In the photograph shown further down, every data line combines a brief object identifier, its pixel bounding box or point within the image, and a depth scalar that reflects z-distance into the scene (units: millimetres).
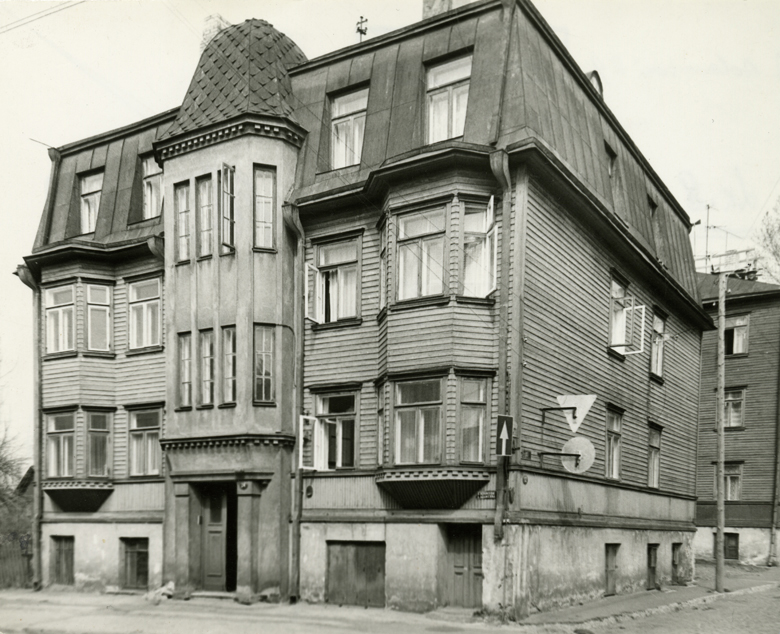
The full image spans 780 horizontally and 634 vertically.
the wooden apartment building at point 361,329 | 16953
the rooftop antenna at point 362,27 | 22492
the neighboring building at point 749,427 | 36719
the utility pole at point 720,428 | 24062
